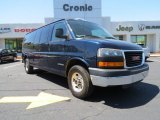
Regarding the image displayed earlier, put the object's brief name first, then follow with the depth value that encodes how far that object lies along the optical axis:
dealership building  28.59
